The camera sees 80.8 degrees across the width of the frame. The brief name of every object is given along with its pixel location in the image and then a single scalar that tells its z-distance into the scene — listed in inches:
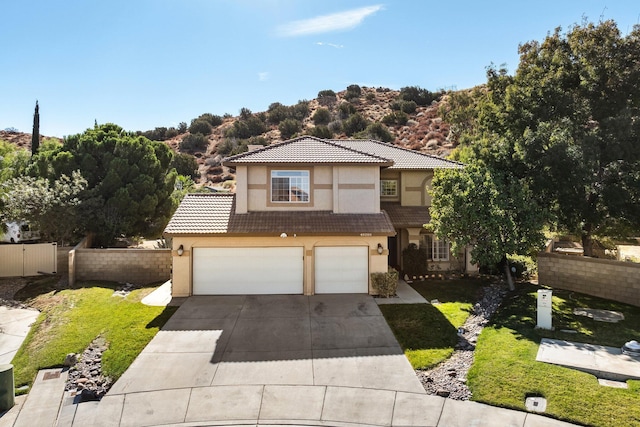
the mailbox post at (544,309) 483.2
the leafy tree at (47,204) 773.3
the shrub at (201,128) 2925.7
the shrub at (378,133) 2333.9
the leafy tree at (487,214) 606.9
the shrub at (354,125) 2544.3
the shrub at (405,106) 2800.2
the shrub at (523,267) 780.6
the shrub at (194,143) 2679.6
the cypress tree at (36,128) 1557.6
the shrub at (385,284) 644.1
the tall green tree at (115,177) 874.8
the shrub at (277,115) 2888.8
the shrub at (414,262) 778.8
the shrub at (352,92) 3159.5
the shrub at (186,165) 2139.5
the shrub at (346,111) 2787.2
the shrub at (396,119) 2652.6
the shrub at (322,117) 2728.8
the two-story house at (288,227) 648.4
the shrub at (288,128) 2576.3
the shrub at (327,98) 3127.5
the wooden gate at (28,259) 753.6
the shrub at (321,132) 2381.9
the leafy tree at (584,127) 624.7
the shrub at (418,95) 2955.2
